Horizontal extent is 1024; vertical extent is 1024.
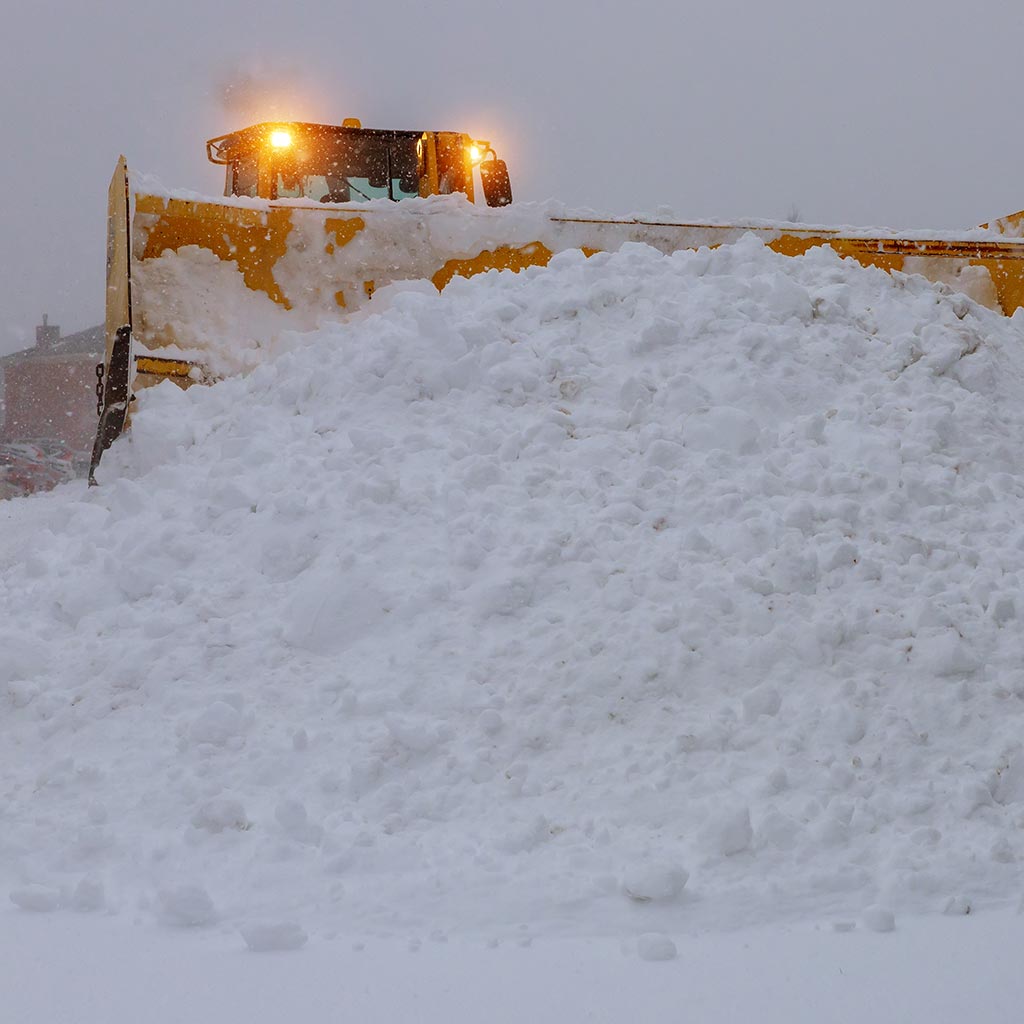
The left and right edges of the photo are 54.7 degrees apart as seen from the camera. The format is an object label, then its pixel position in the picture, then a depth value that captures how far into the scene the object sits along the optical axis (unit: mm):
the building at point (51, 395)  26297
